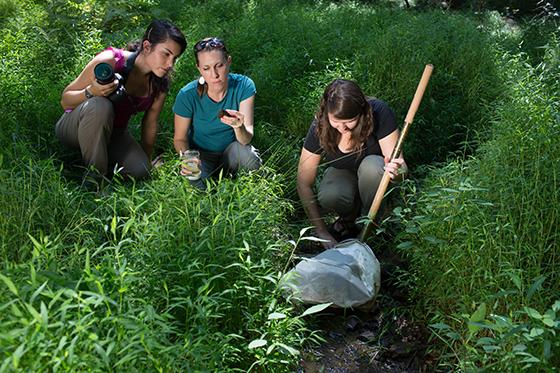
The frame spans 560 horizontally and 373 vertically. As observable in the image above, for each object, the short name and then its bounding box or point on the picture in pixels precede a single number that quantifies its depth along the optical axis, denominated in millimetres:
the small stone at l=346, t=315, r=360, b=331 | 3320
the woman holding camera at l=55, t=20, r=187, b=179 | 3758
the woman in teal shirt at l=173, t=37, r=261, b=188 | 3867
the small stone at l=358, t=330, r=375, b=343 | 3268
